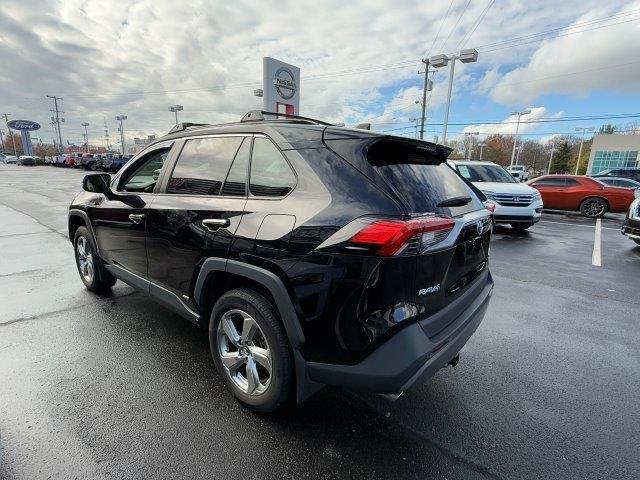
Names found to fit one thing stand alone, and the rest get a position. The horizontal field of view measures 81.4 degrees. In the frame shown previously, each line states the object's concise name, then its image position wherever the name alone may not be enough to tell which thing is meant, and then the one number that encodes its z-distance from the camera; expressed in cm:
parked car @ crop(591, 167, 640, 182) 2119
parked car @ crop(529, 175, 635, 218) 1317
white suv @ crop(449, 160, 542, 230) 914
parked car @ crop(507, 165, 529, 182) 4011
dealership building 5894
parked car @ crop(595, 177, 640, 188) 1456
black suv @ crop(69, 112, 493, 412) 186
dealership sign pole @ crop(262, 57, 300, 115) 1283
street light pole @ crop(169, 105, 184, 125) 4806
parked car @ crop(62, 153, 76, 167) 5253
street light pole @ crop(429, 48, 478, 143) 2023
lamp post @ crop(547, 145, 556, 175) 7088
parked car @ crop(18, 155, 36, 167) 5711
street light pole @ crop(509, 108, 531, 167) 5385
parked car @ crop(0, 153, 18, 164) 6679
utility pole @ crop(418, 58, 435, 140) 3215
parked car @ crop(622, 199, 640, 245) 720
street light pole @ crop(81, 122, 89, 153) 10814
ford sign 8381
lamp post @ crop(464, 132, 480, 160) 7393
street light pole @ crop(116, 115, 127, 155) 6596
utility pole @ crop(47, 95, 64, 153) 8019
